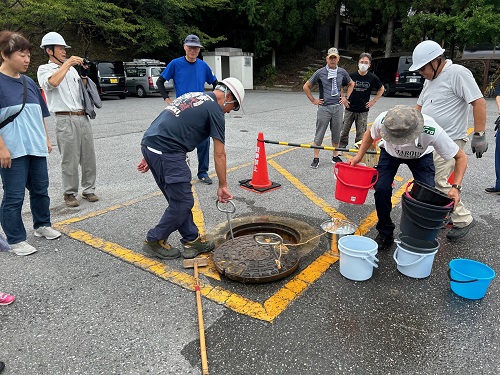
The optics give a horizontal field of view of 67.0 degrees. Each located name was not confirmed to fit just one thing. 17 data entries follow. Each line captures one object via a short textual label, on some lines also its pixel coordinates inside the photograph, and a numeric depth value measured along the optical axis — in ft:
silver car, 60.18
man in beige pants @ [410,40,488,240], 11.54
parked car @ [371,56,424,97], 54.24
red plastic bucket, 11.55
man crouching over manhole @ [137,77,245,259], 10.30
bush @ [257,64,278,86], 83.03
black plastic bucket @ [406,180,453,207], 9.89
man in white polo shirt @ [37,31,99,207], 13.92
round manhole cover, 10.24
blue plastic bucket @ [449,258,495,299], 9.27
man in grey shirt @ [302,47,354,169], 20.66
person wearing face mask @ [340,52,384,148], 21.59
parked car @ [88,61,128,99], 56.54
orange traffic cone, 17.67
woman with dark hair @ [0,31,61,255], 10.84
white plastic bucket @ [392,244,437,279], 10.15
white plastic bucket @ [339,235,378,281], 10.01
